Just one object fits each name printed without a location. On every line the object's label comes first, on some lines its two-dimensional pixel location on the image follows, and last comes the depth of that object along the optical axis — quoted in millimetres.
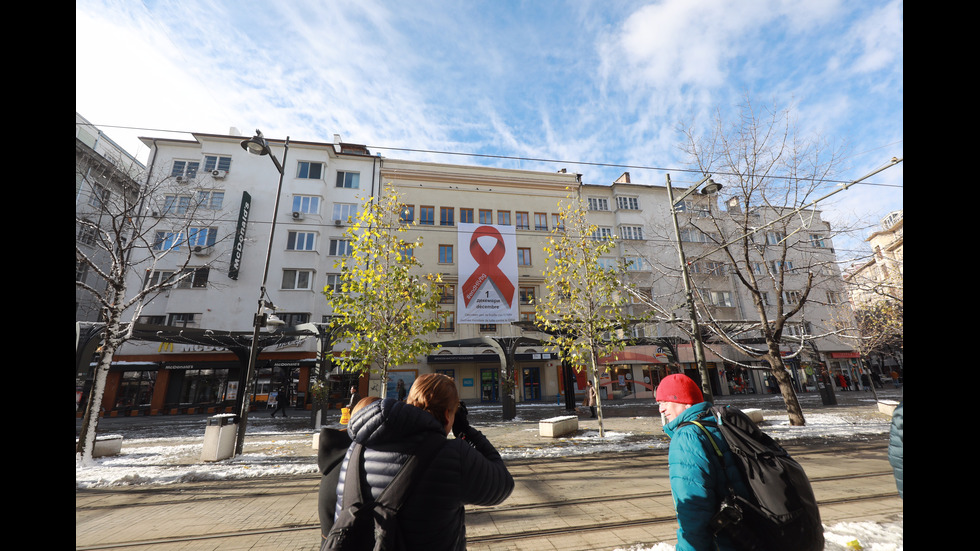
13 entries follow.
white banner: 25562
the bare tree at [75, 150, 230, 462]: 9195
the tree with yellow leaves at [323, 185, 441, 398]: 10836
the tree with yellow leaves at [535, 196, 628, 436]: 12703
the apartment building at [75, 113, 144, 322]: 24078
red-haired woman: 1622
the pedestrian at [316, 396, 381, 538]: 2012
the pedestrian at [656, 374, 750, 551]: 1948
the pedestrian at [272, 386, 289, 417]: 19948
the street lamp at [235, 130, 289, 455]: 9836
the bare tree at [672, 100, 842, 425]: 12633
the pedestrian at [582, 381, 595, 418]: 16448
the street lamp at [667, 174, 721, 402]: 9555
